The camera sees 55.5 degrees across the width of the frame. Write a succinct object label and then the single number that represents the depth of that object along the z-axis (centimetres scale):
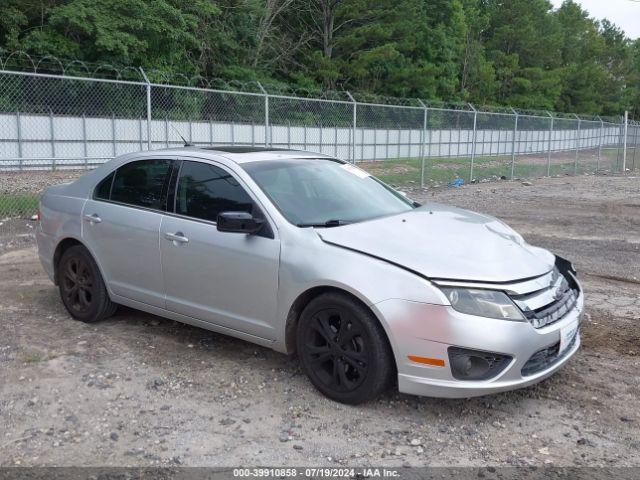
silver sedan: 340
